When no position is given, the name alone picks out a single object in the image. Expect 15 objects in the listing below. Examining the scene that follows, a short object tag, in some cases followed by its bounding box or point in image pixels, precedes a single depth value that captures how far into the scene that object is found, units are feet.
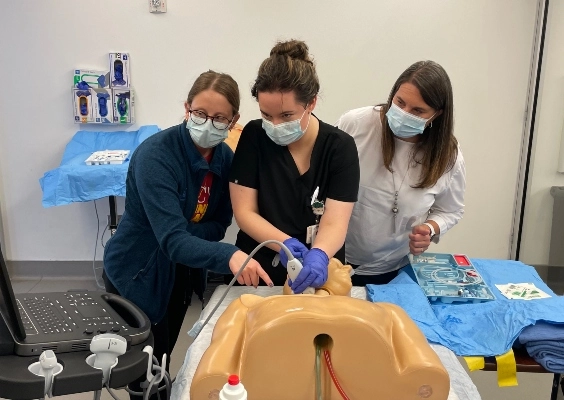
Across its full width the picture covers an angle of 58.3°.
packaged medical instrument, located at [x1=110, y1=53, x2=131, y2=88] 9.75
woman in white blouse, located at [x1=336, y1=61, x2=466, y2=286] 4.97
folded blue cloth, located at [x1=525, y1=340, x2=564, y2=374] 4.07
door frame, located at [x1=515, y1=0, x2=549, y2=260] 9.66
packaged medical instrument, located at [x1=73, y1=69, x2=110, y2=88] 9.80
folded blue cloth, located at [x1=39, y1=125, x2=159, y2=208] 8.55
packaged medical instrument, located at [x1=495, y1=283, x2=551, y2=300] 4.73
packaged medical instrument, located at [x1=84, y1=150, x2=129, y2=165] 8.89
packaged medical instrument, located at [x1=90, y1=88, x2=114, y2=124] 9.80
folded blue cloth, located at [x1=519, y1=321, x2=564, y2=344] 4.09
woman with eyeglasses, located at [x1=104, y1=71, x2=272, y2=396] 4.04
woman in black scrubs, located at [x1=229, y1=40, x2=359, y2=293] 4.35
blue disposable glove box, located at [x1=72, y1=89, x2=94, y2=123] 9.81
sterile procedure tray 4.65
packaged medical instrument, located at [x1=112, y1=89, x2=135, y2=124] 9.86
